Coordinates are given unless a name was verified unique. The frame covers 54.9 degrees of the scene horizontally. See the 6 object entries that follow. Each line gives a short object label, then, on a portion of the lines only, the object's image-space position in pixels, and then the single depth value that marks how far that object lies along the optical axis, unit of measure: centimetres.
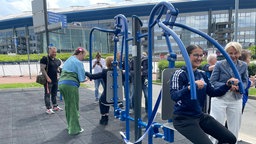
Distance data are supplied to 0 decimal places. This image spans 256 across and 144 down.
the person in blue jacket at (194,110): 245
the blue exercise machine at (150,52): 253
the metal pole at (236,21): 1179
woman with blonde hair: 331
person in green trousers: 440
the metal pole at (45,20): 917
